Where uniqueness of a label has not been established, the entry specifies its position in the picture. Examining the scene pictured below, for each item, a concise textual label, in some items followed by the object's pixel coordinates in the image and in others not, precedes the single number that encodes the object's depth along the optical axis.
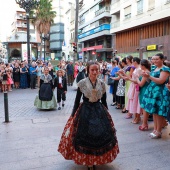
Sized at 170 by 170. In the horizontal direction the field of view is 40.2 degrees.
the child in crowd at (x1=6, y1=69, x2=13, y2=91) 13.68
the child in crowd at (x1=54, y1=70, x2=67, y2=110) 8.91
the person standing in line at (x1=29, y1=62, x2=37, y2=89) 15.59
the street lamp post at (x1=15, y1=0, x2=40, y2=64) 14.42
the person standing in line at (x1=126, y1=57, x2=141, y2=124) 6.39
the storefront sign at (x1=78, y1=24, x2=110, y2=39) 38.49
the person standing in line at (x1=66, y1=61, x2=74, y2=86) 17.13
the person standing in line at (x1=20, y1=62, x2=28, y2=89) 15.81
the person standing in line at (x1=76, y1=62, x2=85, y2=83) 13.42
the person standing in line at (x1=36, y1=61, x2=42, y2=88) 15.96
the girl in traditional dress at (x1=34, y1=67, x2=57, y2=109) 8.68
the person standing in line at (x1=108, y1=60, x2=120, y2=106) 9.11
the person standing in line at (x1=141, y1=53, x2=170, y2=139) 4.67
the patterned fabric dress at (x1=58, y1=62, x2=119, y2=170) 3.46
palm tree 43.16
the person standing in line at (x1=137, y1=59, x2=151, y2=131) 5.50
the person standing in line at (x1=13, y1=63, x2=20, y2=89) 15.64
